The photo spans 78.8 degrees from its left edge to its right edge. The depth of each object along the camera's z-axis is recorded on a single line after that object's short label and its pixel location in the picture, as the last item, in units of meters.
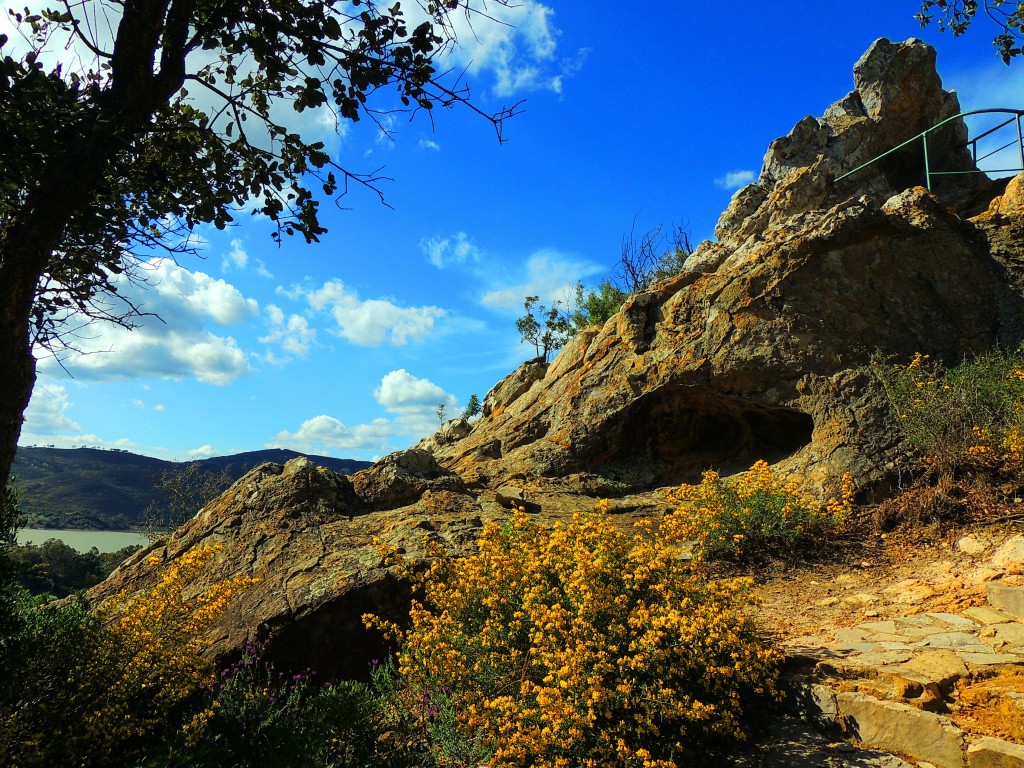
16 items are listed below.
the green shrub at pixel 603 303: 19.25
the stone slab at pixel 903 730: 3.45
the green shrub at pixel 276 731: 3.66
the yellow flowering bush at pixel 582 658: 3.64
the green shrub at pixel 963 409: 7.14
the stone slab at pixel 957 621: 4.73
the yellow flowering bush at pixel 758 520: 6.97
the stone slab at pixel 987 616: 4.77
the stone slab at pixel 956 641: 4.32
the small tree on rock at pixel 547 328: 25.28
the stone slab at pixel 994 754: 3.20
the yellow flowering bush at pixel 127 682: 3.89
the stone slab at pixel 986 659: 4.00
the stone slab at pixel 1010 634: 4.33
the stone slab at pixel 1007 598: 4.88
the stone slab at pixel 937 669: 3.87
